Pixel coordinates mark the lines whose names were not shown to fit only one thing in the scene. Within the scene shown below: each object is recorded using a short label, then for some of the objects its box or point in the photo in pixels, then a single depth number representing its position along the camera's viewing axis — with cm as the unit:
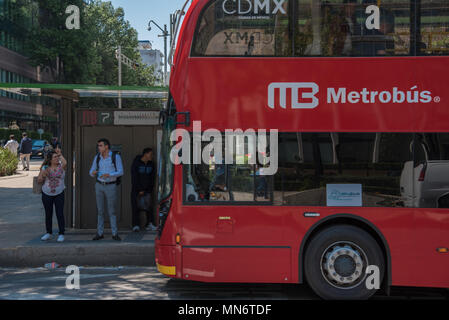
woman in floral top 923
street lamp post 3812
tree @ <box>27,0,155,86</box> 4688
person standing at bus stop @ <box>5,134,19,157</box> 2655
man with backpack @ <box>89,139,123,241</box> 927
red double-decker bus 618
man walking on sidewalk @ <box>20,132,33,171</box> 2631
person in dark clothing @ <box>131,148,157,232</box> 1009
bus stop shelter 1048
